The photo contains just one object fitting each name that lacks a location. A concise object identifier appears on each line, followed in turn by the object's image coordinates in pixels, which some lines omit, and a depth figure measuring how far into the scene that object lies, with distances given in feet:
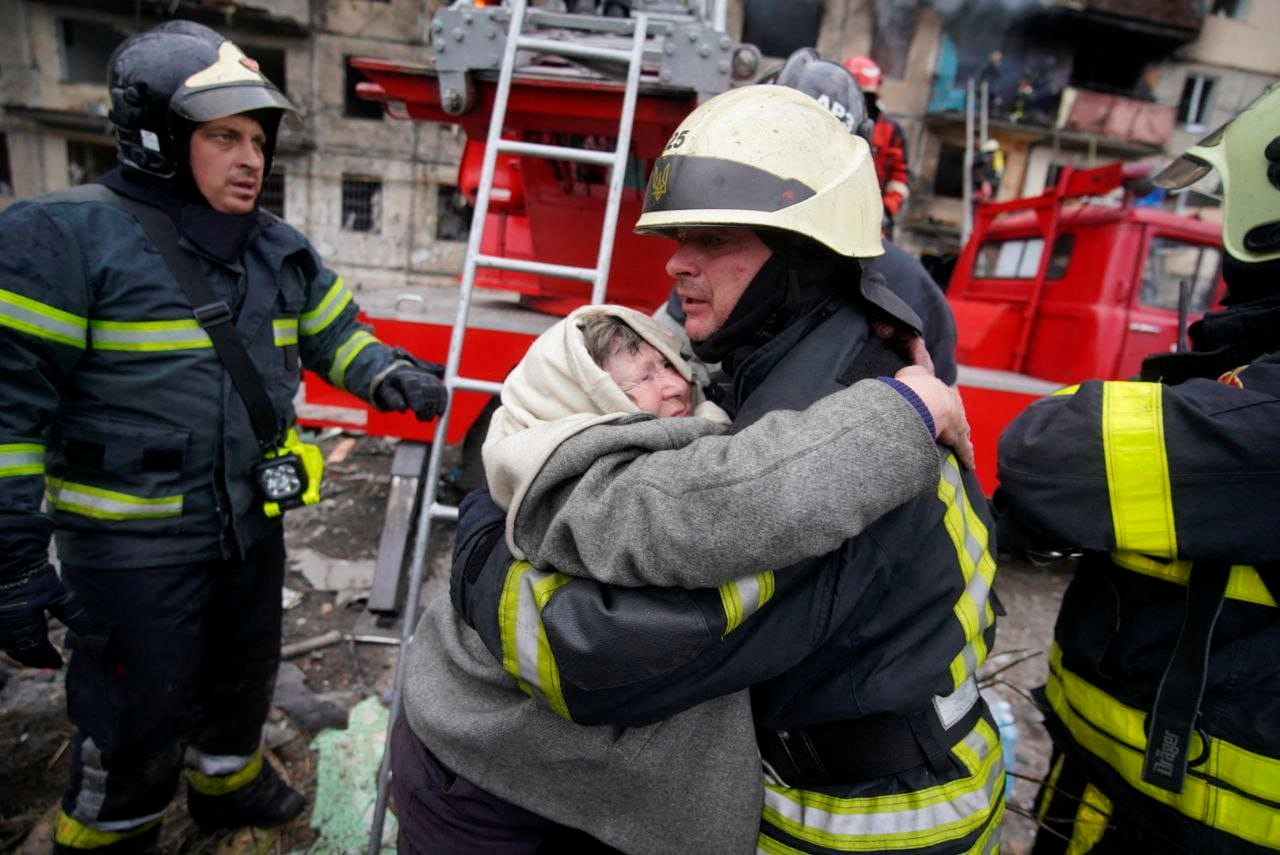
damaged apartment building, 60.59
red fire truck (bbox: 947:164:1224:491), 16.97
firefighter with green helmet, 4.02
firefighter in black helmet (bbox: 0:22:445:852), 5.74
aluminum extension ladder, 8.90
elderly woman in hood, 3.18
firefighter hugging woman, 3.28
